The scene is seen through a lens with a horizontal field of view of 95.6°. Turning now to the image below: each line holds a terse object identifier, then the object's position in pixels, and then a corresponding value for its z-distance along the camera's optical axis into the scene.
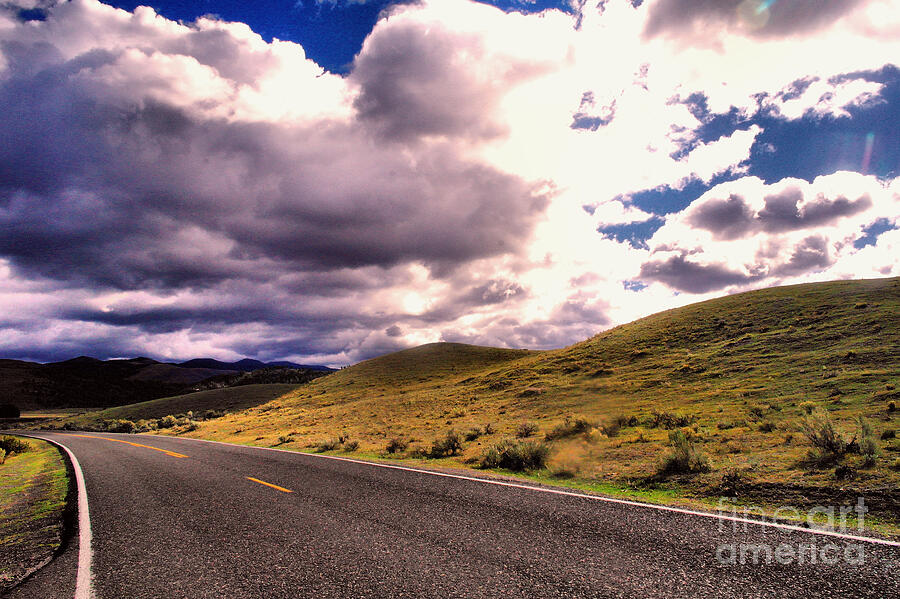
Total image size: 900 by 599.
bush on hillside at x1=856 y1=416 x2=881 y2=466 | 9.78
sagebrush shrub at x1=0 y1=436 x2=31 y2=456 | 23.65
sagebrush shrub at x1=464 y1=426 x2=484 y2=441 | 21.34
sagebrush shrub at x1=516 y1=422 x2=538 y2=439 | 20.46
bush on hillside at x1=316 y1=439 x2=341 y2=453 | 20.78
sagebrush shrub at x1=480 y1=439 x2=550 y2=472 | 13.70
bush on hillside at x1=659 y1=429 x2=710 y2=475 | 10.95
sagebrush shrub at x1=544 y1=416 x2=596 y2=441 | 18.59
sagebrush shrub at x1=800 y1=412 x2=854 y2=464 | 10.22
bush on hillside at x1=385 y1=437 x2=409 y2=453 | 18.99
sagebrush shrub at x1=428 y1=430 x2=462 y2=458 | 17.78
